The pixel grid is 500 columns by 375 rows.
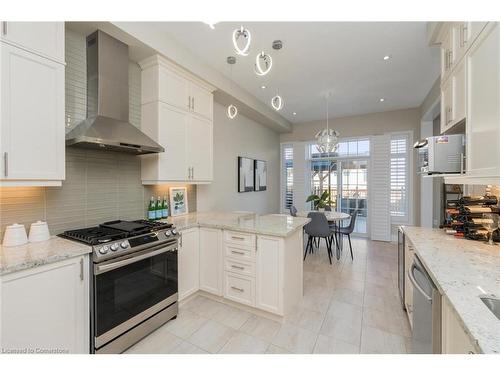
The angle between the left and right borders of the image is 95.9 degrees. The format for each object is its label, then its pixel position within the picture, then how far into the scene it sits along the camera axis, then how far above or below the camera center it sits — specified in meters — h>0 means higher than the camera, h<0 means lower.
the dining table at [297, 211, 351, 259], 3.82 -0.55
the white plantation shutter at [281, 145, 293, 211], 6.34 +0.29
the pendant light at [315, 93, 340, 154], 4.03 +0.82
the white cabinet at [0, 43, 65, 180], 1.45 +0.47
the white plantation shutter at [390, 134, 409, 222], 5.08 +0.19
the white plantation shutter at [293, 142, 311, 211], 6.12 +0.20
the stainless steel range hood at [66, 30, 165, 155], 1.95 +0.80
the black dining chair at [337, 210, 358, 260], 3.96 -0.76
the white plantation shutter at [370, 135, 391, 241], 5.18 -0.08
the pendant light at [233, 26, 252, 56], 1.49 +1.00
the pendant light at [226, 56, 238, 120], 2.67 +1.64
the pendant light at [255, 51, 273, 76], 1.77 +0.99
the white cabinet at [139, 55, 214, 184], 2.54 +0.78
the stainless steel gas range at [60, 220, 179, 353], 1.64 -0.78
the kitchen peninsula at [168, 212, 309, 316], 2.18 -0.78
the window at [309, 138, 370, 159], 5.49 +0.92
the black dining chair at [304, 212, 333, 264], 3.65 -0.68
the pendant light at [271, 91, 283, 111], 2.38 +0.89
